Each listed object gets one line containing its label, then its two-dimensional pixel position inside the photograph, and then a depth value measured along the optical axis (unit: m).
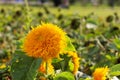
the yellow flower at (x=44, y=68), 0.97
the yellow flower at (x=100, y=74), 0.91
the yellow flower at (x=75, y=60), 1.02
